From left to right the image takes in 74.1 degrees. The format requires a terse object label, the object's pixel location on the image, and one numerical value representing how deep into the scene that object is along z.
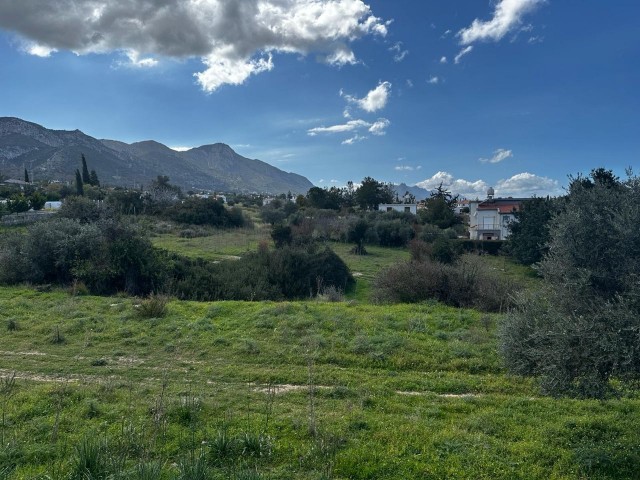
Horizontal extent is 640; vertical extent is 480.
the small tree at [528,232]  33.69
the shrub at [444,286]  15.55
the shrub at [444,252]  28.72
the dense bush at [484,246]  40.28
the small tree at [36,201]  44.31
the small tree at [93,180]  68.11
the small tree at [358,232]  43.91
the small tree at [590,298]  4.33
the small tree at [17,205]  39.19
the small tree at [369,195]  72.88
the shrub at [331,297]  17.05
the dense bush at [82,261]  18.39
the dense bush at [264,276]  19.23
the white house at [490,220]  50.81
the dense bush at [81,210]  26.09
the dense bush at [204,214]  48.56
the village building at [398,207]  71.56
